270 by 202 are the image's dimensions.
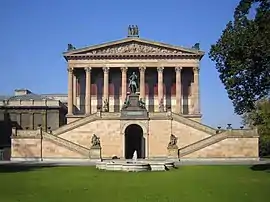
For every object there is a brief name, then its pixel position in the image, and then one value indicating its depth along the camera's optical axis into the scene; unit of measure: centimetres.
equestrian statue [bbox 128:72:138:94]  5822
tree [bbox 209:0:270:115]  3016
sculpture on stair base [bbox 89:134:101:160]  5184
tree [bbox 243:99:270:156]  5193
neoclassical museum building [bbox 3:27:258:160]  5466
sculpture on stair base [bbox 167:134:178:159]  5219
